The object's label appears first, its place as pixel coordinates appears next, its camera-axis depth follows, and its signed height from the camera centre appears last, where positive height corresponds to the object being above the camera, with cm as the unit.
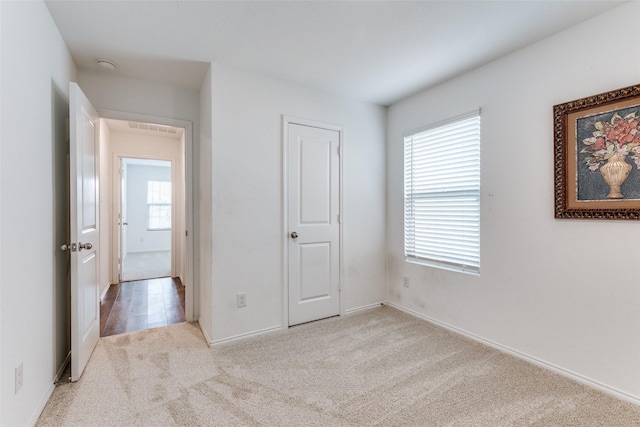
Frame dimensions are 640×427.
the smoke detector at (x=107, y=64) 251 +131
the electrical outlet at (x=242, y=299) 269 -78
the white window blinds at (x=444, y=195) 271 +18
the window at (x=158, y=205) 837 +26
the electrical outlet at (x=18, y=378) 146 -82
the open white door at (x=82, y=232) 201 -13
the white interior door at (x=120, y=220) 476 -9
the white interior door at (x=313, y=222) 300 -9
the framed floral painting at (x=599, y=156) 180 +37
